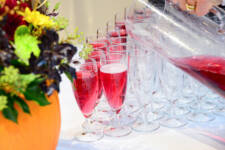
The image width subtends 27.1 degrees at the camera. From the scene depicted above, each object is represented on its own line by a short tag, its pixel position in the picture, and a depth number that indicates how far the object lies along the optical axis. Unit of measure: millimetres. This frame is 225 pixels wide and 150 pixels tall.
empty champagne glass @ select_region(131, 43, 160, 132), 1043
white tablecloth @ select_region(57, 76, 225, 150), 990
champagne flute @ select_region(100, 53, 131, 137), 1030
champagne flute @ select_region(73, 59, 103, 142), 1019
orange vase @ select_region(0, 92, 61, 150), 833
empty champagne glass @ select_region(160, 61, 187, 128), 1077
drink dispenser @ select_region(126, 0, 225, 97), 970
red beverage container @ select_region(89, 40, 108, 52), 1219
